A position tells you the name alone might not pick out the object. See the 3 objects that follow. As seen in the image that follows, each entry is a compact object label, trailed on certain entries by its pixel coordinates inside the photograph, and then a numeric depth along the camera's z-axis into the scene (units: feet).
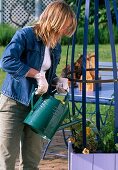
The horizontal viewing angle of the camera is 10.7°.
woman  11.28
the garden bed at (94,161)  11.44
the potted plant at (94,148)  11.46
